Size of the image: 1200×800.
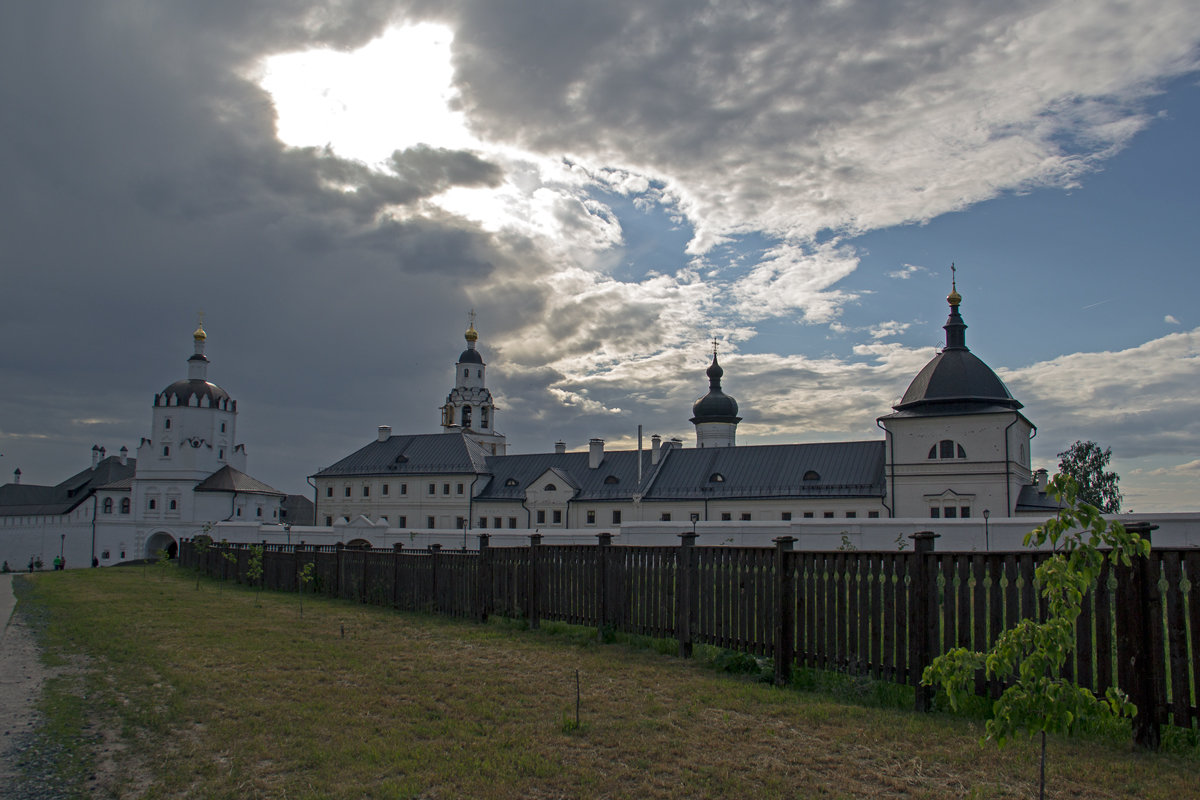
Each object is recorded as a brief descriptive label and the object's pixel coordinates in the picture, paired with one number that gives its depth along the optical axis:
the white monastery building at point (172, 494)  56.81
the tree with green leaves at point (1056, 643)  3.64
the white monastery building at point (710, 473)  36.53
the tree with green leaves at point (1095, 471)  53.31
